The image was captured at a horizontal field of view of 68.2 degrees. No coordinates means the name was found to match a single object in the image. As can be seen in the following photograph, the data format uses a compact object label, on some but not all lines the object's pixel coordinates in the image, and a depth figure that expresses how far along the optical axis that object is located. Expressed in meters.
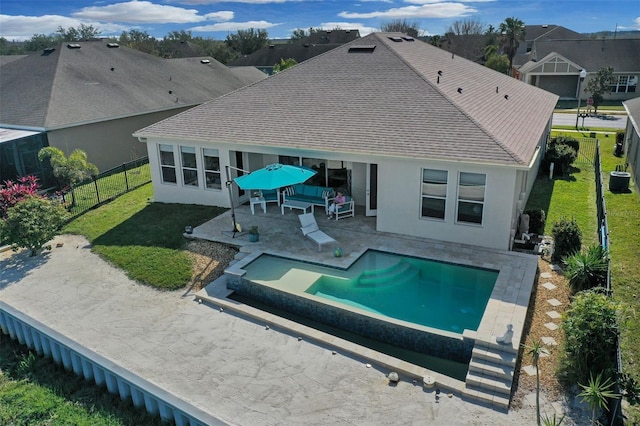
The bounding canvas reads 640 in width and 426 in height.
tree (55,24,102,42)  101.38
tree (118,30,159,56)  81.11
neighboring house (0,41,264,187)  24.72
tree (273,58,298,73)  51.22
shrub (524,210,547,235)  15.73
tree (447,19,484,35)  110.56
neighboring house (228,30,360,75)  72.31
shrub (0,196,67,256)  15.52
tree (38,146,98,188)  21.11
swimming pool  10.99
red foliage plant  18.02
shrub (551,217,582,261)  13.66
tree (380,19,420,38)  108.10
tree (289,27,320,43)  115.75
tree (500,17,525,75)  68.06
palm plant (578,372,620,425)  7.74
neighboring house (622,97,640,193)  20.94
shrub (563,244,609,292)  11.84
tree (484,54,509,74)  62.38
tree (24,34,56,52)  101.57
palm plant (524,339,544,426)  8.25
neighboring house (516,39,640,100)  54.38
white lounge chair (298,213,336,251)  15.19
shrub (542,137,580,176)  23.34
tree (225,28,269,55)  93.88
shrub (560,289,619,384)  8.91
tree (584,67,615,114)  47.63
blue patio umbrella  15.16
